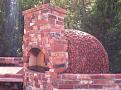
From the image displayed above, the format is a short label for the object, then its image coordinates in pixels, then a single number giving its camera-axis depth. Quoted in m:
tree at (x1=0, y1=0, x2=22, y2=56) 10.86
